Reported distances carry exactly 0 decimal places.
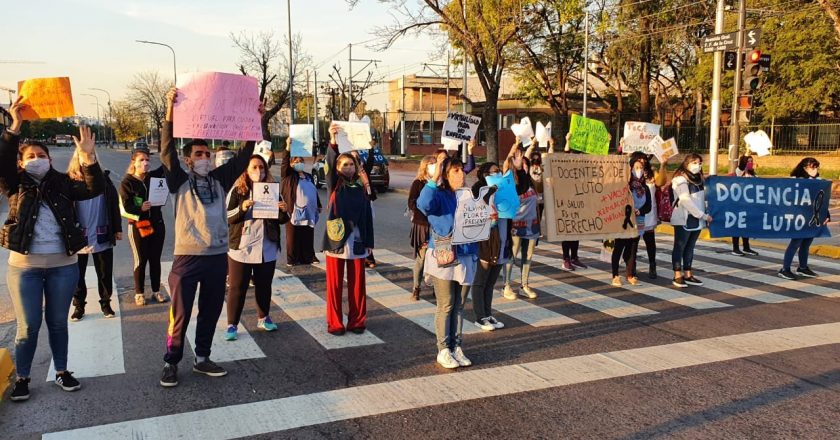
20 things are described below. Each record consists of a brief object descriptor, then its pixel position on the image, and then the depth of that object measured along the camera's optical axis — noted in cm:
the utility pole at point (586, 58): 2848
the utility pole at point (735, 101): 1347
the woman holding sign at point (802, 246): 930
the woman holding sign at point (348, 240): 600
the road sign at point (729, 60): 1364
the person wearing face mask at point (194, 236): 475
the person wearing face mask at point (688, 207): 839
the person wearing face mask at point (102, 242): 656
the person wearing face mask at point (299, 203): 842
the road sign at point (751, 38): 1325
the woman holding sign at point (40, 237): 435
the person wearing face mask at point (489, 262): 623
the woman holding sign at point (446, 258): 510
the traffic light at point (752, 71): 1326
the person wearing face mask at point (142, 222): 694
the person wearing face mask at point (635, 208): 859
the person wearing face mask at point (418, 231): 639
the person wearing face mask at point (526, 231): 791
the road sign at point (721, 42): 1345
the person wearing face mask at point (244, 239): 591
